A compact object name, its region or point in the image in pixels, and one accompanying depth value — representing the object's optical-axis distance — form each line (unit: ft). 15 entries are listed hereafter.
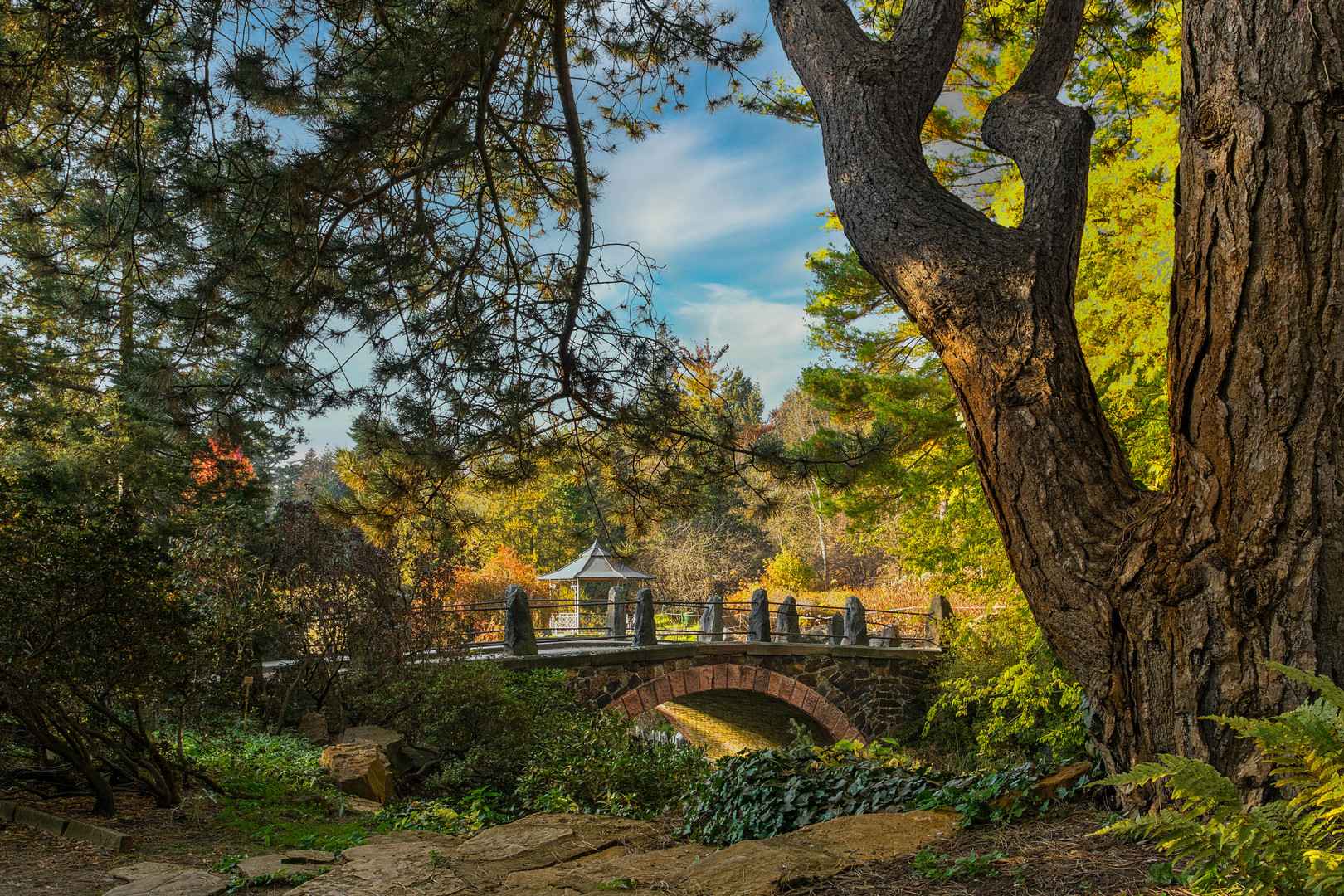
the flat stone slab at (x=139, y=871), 11.94
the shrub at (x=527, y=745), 22.03
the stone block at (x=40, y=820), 14.38
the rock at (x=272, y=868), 11.57
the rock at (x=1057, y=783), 10.73
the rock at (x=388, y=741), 27.73
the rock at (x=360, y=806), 20.61
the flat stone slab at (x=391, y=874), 10.85
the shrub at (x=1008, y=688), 27.04
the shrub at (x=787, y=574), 84.23
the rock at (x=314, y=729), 28.58
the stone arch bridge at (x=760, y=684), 40.09
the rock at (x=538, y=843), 12.26
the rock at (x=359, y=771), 22.45
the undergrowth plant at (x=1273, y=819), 5.65
